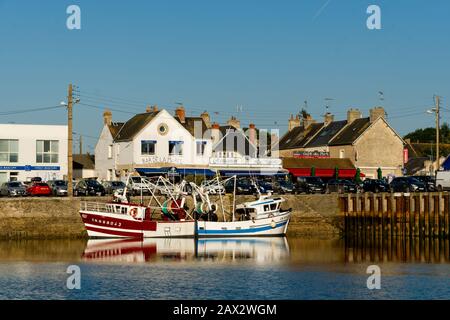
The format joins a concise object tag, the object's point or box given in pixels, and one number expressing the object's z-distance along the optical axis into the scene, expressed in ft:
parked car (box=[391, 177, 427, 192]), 280.72
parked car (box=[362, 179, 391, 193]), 281.74
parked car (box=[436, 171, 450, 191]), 278.87
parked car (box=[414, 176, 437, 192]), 283.59
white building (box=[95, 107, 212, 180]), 332.60
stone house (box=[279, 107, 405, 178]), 375.86
